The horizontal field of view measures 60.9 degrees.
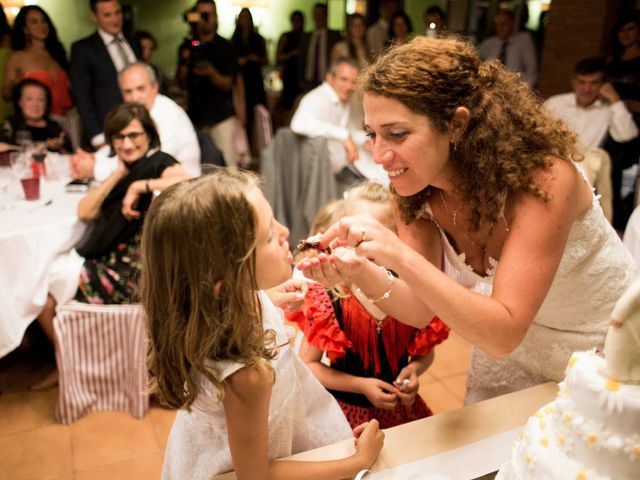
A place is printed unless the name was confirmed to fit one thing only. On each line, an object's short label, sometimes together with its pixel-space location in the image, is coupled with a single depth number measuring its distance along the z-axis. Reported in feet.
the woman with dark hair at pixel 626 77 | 14.12
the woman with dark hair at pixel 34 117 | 10.72
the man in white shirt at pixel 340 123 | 11.89
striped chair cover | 7.88
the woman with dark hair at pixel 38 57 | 13.21
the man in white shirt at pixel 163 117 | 10.23
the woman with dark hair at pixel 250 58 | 18.12
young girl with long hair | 2.99
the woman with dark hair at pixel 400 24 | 18.40
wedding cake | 2.08
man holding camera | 14.71
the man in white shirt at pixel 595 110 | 13.06
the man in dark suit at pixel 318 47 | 19.33
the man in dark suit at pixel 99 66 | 11.96
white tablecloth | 7.32
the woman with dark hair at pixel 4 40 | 13.26
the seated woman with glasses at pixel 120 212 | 7.93
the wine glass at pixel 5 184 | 8.19
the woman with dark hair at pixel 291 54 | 20.71
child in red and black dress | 5.09
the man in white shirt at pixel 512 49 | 17.98
